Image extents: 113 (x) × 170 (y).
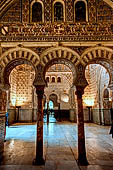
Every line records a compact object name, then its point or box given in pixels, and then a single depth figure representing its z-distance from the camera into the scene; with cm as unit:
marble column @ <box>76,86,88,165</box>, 447
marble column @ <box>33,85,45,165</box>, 446
